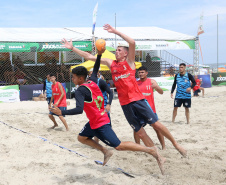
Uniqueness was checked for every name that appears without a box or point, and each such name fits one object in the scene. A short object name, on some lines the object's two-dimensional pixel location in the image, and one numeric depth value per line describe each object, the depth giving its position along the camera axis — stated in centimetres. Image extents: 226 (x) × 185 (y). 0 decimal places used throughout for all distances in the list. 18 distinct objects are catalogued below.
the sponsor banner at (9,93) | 1489
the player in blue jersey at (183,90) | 812
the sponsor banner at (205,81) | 2177
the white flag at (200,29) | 2184
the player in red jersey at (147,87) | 545
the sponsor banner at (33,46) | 1583
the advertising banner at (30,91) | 1557
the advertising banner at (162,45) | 1947
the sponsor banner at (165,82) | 1985
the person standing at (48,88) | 1055
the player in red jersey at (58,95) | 760
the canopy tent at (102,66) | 1488
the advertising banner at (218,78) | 2292
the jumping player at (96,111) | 361
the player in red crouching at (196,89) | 1521
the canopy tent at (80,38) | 1634
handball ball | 398
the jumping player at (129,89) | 415
